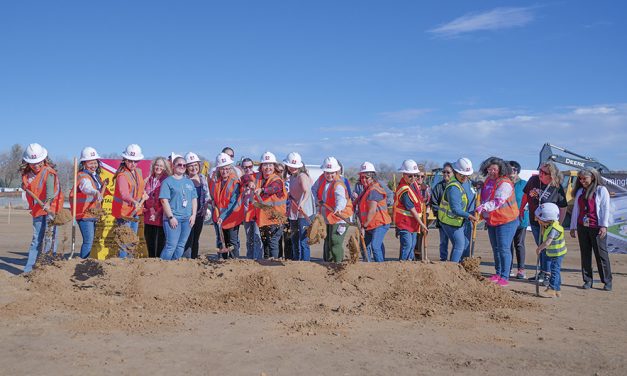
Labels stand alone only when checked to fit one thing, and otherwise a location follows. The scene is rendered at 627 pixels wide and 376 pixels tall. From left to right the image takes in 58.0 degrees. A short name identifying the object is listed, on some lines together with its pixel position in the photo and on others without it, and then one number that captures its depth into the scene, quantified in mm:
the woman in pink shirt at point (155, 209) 8414
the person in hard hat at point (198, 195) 8852
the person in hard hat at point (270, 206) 8570
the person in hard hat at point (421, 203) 9469
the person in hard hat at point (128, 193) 8336
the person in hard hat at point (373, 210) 8461
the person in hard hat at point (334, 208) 8023
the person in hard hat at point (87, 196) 8578
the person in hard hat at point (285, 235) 9219
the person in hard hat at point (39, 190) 7984
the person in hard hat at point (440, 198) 9297
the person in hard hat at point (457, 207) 8344
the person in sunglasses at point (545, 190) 8594
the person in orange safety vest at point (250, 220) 8680
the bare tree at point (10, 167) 54156
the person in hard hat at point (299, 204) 8875
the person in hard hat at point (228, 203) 8727
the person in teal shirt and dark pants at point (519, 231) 9297
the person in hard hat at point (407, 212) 8859
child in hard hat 7547
